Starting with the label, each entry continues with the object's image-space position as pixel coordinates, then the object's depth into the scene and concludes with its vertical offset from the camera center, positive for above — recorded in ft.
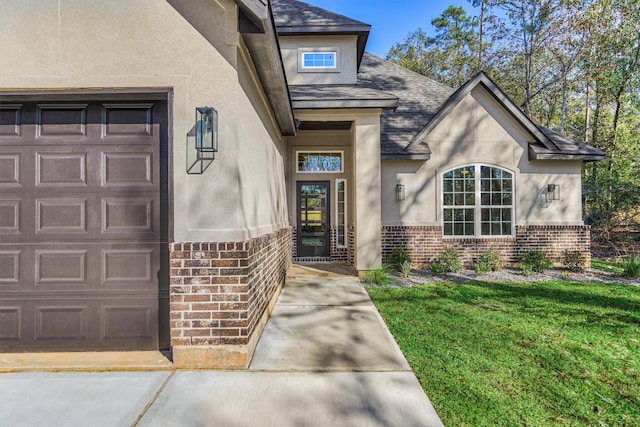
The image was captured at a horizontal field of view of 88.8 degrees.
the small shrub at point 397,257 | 28.35 -3.48
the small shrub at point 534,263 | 26.85 -4.01
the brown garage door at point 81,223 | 11.60 -0.09
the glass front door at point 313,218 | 32.50 +0.04
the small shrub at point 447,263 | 27.30 -3.92
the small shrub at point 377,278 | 23.22 -4.35
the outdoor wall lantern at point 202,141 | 10.76 +2.62
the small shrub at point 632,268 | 25.68 -4.16
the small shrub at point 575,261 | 27.81 -3.95
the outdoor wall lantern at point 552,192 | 30.19 +2.21
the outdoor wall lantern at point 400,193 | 29.53 +2.23
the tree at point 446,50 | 70.18 +39.20
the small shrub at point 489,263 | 27.17 -3.93
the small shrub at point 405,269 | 25.85 -4.09
